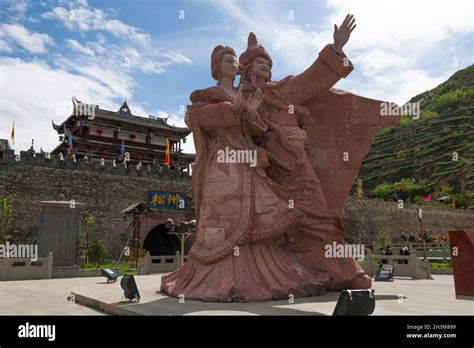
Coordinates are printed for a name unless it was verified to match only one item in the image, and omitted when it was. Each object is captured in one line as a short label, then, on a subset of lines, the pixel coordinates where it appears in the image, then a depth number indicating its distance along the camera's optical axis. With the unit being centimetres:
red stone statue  661
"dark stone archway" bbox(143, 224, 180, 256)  2925
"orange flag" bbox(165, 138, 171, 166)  3450
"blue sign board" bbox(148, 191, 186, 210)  2734
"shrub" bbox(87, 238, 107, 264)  2194
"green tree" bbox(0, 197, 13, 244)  2106
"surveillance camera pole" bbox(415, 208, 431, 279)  1388
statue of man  729
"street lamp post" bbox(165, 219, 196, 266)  1542
